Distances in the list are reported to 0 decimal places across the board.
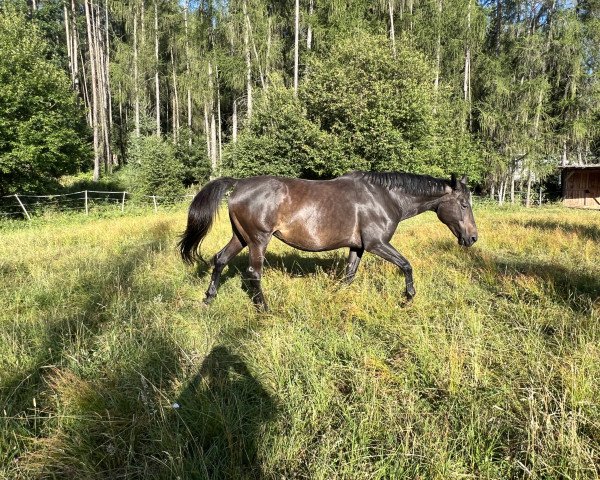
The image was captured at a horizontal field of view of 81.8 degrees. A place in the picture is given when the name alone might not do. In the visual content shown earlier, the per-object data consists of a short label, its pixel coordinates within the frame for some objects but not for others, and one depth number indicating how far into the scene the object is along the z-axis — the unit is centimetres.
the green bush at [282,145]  1981
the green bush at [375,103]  1939
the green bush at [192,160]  2869
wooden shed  2692
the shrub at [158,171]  2289
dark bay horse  468
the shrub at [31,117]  1563
